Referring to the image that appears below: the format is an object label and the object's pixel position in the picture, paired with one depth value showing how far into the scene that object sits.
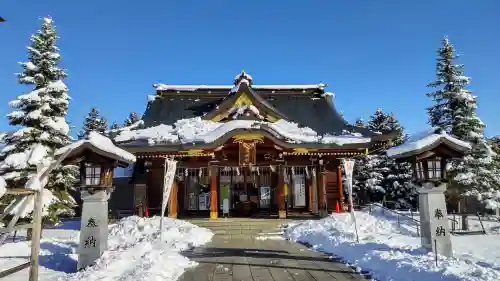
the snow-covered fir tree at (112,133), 18.93
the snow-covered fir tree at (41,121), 13.91
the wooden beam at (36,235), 5.37
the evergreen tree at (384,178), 29.58
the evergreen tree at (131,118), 44.41
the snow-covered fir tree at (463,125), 17.52
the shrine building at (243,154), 17.48
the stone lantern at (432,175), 8.39
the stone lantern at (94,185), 8.47
